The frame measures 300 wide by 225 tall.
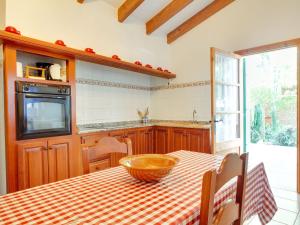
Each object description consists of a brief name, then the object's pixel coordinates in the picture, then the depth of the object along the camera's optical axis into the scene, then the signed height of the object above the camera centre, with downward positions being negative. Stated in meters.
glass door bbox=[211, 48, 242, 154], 2.78 +0.09
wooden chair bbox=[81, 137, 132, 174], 1.33 -0.28
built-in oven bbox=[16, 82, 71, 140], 2.03 +0.00
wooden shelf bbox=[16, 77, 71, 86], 2.05 +0.31
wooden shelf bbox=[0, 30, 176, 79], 1.91 +0.65
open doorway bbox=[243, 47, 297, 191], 5.09 +0.02
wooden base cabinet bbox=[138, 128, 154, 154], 3.40 -0.53
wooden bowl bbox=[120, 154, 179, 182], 1.01 -0.31
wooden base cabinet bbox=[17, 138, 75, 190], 2.03 -0.53
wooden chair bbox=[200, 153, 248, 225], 0.67 -0.29
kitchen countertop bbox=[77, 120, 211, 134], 2.72 -0.25
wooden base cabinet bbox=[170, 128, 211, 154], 3.07 -0.48
